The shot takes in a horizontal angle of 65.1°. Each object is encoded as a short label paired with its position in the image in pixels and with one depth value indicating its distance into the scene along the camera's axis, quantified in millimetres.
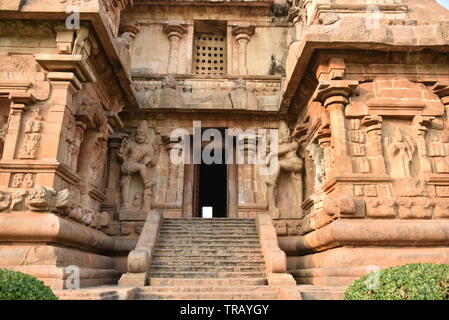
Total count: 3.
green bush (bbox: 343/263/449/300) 3785
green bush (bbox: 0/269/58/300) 3643
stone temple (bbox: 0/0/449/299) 6582
